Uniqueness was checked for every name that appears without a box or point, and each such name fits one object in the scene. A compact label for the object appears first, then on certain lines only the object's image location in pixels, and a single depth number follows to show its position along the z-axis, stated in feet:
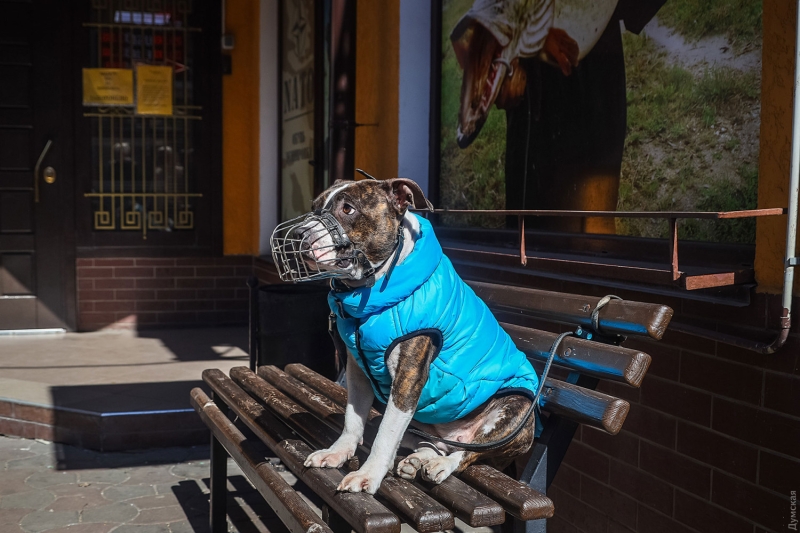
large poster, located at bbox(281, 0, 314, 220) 23.24
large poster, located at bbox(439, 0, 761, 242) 10.10
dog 7.39
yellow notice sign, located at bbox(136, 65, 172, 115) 25.20
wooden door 24.06
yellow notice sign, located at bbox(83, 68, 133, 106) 24.77
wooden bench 6.75
